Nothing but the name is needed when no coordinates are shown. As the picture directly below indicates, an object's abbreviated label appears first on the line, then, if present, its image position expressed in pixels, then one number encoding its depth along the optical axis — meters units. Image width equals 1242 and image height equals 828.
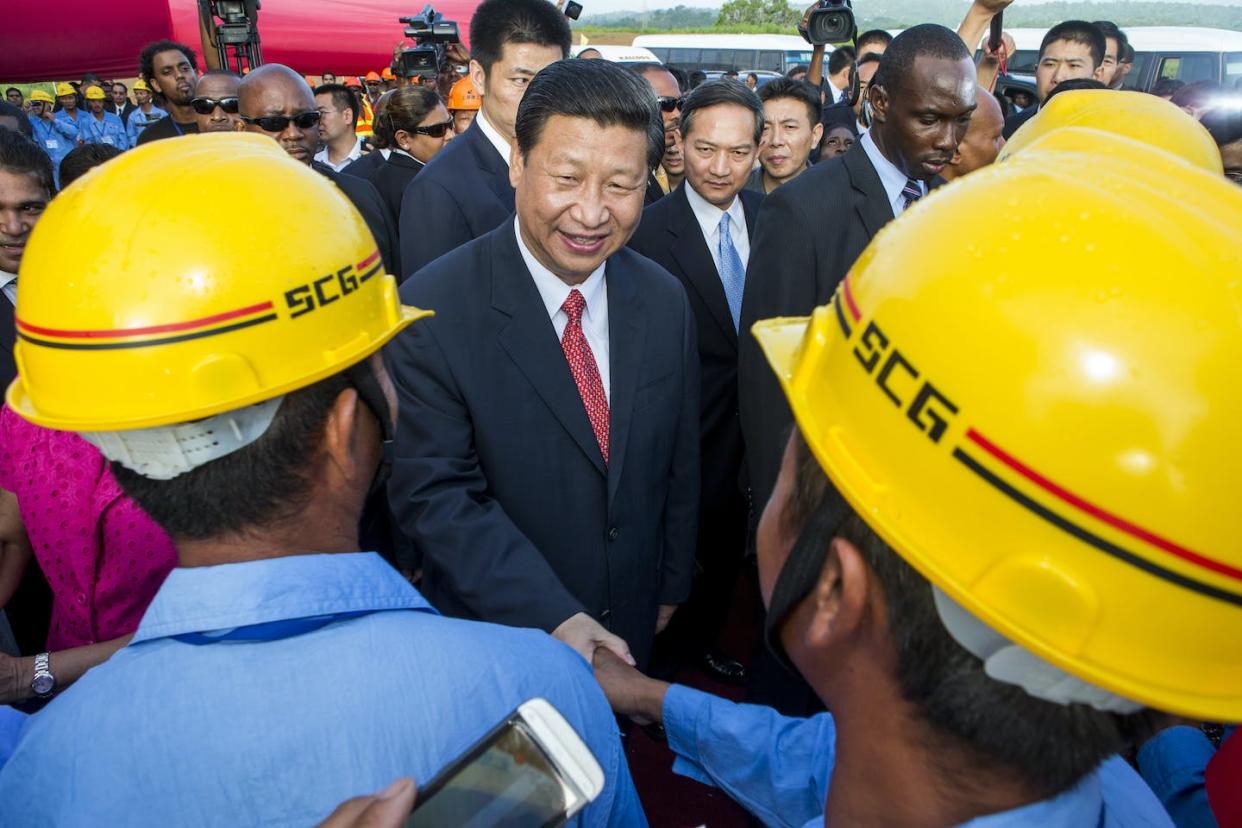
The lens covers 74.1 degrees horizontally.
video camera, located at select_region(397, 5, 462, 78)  8.13
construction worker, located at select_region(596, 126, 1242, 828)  0.72
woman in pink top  1.75
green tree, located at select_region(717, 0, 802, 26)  57.91
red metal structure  16.31
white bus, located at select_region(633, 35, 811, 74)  22.00
